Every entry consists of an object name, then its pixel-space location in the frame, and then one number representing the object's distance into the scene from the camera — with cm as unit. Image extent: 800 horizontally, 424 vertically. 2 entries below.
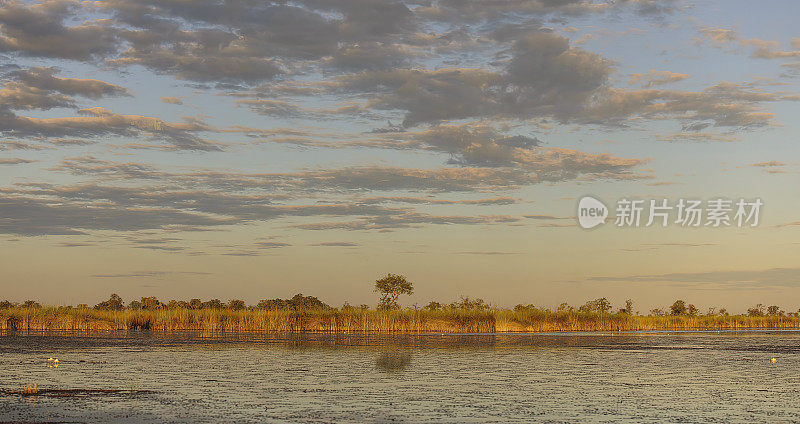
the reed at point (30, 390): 1962
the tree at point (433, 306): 6653
